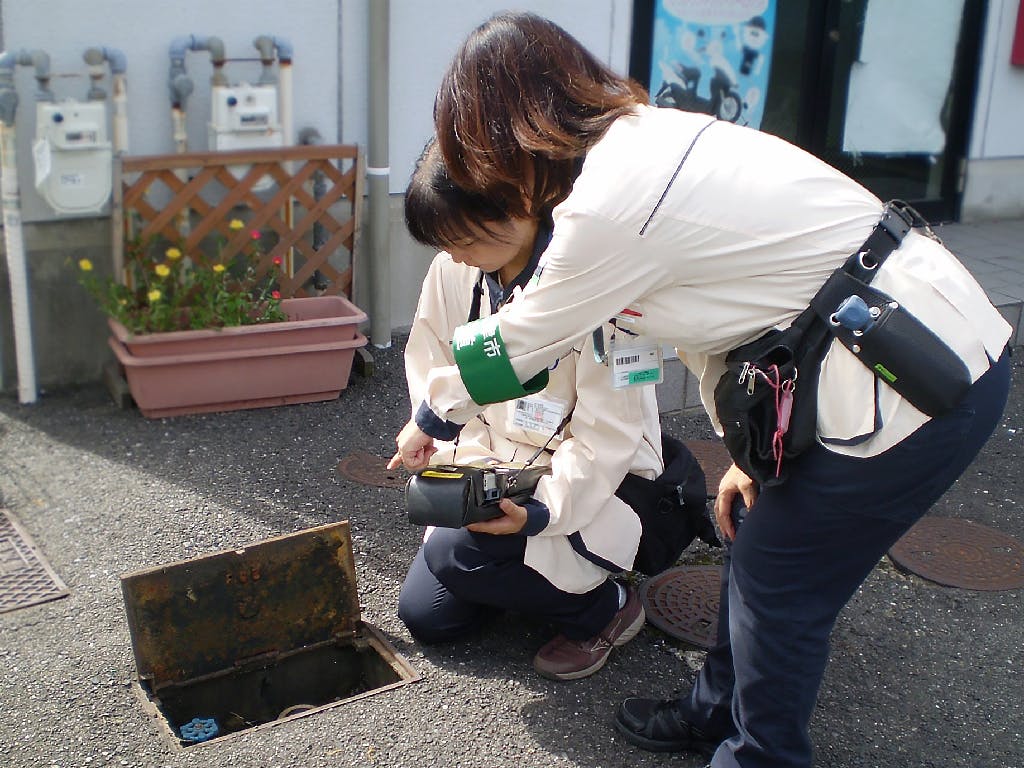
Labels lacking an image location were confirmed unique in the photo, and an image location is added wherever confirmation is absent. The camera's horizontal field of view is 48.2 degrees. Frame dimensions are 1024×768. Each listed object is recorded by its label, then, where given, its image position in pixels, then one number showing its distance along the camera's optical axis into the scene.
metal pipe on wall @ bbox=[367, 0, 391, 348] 4.85
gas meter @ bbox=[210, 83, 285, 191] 4.62
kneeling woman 2.71
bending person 1.88
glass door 6.74
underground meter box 2.74
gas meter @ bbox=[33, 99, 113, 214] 4.22
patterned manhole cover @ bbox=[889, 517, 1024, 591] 3.46
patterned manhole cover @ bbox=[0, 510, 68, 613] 3.14
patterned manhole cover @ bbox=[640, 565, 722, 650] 3.08
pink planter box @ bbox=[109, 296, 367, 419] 4.32
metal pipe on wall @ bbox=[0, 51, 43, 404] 4.13
